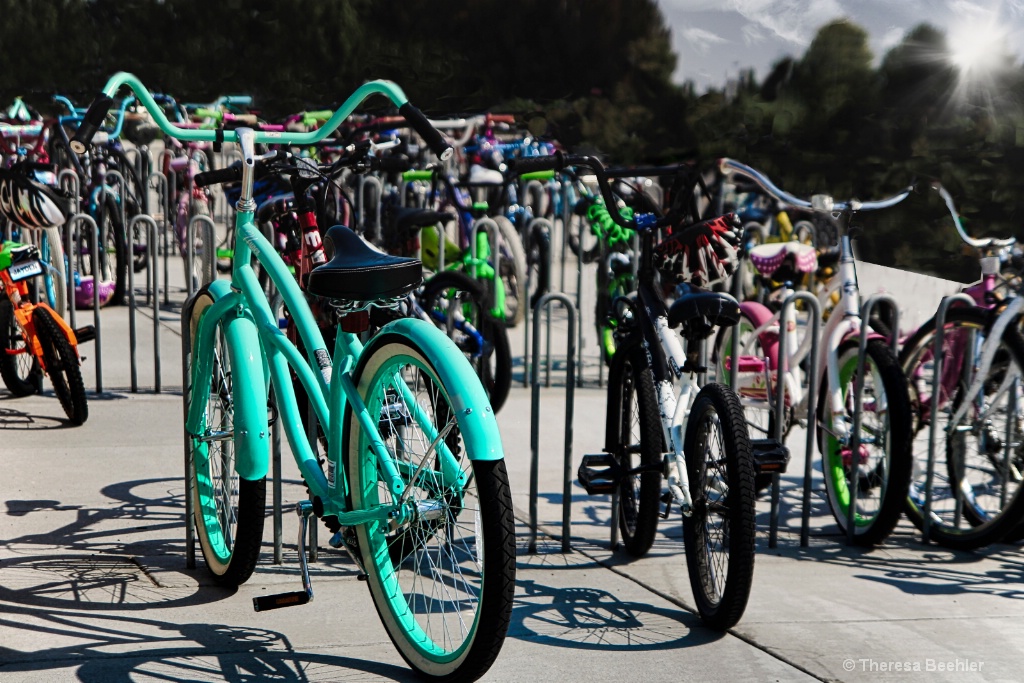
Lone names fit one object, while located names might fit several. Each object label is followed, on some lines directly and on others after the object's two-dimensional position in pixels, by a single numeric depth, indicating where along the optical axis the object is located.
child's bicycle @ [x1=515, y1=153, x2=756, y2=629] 3.77
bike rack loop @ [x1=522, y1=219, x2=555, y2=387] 7.81
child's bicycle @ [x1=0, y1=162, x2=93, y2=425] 6.29
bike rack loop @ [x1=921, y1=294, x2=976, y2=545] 4.90
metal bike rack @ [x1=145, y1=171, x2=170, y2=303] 11.09
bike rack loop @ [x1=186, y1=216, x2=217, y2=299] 5.82
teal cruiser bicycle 2.98
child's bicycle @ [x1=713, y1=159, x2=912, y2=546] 4.75
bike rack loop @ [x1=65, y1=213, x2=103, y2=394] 6.71
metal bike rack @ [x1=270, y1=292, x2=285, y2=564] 4.20
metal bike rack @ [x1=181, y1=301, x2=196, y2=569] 4.27
